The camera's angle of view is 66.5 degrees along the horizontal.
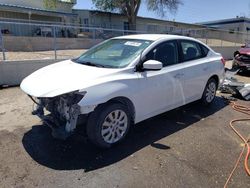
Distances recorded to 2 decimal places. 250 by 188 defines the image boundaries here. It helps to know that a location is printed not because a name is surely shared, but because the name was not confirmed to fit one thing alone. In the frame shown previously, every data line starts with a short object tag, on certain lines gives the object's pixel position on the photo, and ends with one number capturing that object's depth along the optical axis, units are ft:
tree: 64.14
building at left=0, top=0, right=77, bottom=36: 49.85
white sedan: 8.75
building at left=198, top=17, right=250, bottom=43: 103.50
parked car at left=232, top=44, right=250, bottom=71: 26.99
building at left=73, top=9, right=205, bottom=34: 66.04
